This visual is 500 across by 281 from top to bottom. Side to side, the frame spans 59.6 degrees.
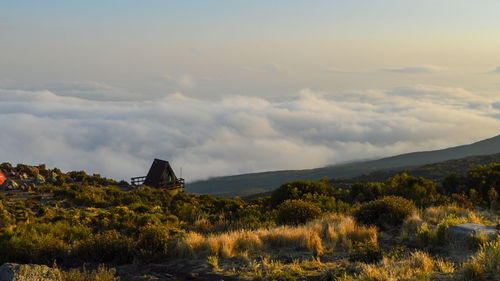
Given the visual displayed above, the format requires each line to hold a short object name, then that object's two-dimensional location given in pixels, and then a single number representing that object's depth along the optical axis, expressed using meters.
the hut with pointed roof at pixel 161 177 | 53.34
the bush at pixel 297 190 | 24.05
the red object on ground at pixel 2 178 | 38.46
